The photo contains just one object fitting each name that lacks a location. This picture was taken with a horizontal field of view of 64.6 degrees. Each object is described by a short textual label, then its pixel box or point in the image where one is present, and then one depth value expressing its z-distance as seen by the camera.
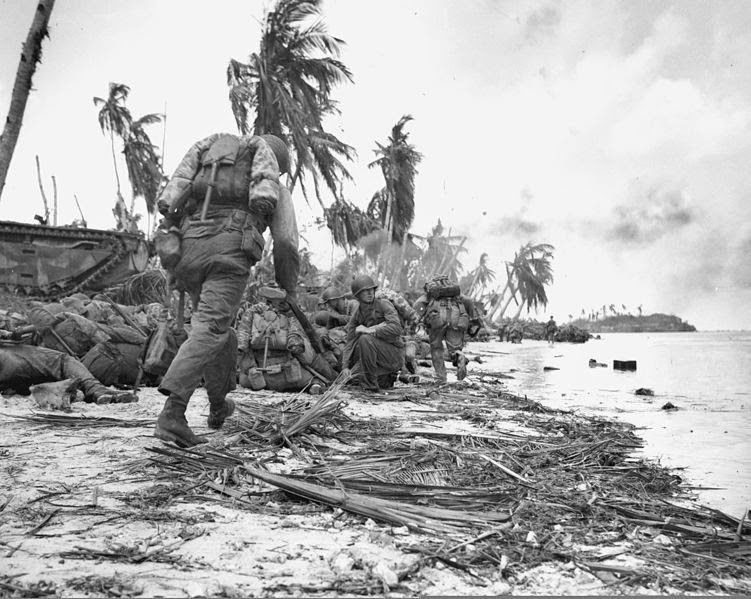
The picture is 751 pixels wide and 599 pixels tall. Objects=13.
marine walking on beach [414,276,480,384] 8.77
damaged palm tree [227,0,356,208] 15.53
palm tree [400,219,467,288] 42.41
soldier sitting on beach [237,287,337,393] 6.64
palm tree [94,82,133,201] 27.05
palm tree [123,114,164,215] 26.78
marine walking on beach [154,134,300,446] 3.29
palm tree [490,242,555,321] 55.06
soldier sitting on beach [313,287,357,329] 9.36
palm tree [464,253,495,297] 53.03
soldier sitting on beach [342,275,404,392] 6.85
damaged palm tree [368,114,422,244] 28.84
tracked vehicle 15.52
